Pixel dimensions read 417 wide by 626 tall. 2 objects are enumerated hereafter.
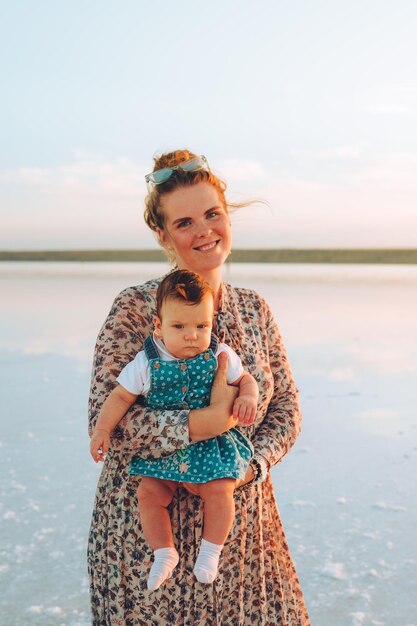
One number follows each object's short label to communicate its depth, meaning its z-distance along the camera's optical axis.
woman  1.99
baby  1.92
